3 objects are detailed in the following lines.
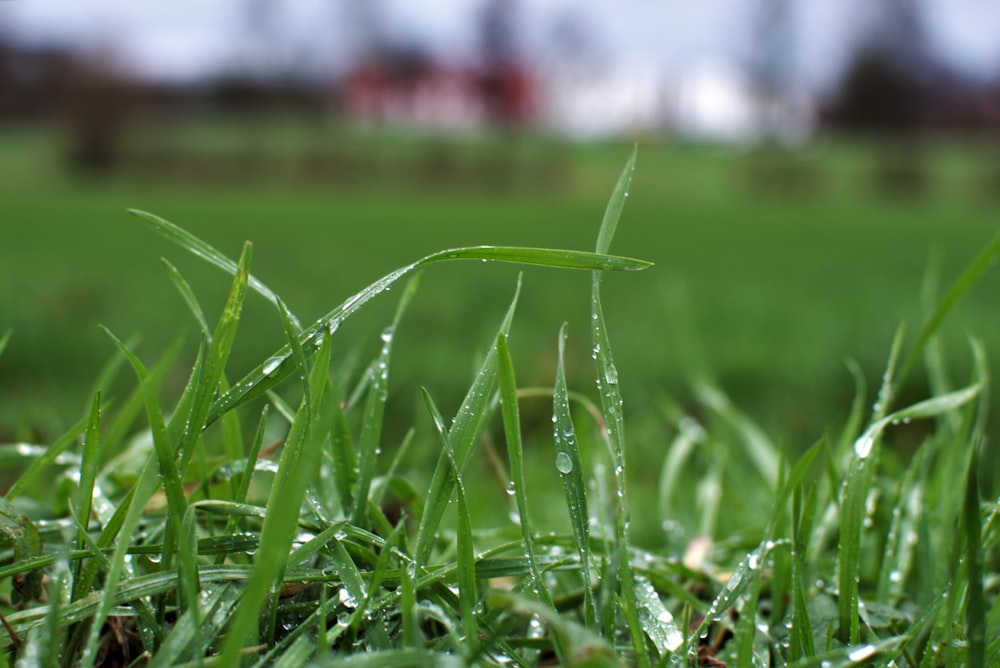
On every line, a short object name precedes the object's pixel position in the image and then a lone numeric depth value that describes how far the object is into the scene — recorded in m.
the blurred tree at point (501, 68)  42.52
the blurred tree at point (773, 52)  39.32
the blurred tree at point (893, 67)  38.55
